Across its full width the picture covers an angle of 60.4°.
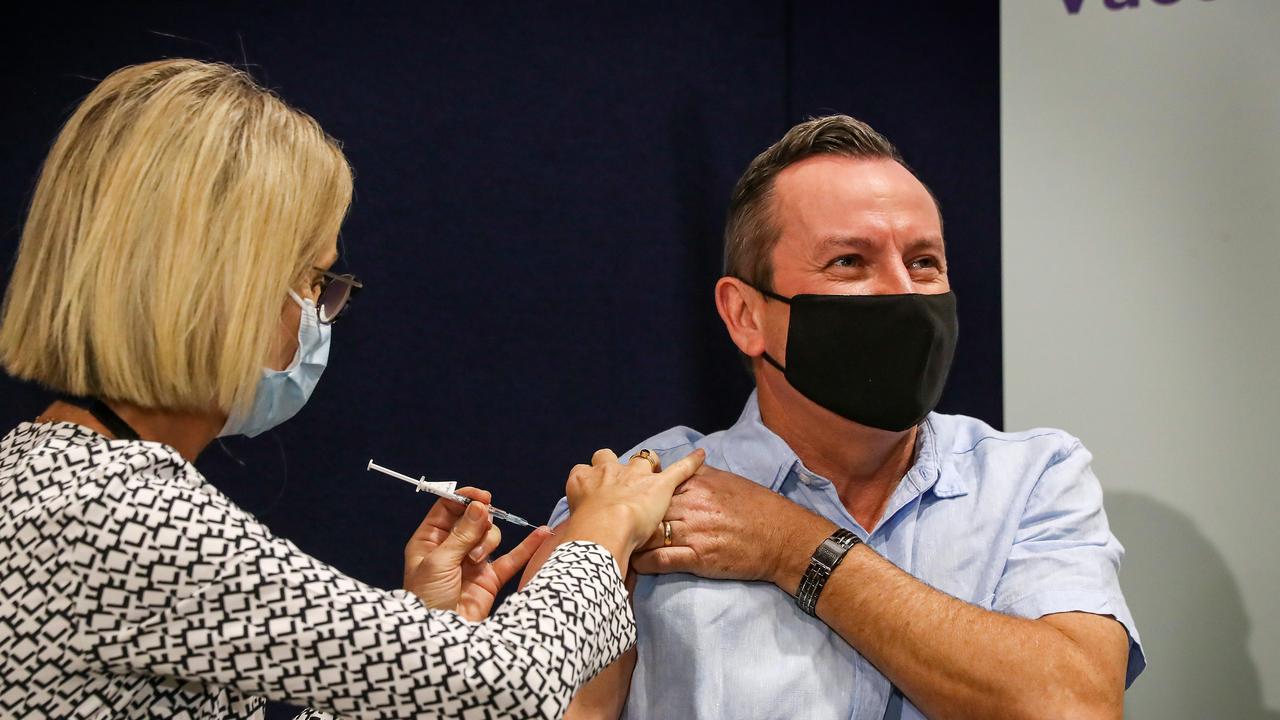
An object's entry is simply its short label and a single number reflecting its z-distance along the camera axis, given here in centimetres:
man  157
